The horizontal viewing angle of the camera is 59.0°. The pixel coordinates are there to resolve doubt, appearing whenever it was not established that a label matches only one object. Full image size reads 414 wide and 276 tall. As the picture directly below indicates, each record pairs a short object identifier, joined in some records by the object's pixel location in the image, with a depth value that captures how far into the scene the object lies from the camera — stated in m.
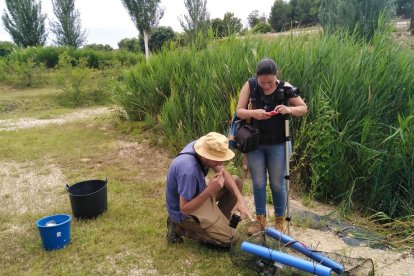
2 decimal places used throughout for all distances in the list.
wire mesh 2.29
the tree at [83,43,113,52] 29.02
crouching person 2.58
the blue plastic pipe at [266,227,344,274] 2.26
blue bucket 2.92
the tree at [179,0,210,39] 21.36
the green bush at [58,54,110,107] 10.89
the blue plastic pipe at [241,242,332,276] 2.03
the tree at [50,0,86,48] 23.56
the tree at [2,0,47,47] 21.39
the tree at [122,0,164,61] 18.06
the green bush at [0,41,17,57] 21.17
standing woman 2.65
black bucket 3.40
